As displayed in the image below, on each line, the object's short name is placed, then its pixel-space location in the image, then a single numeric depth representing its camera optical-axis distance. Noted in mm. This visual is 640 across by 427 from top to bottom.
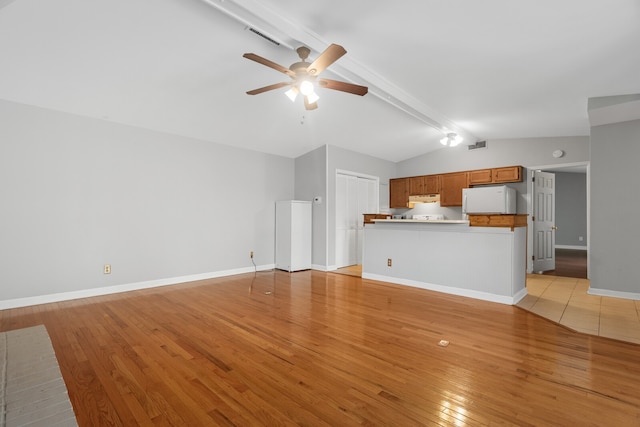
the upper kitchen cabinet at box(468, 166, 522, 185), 5816
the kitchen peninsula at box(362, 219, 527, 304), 3830
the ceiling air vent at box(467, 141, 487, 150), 6253
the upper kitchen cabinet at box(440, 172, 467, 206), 6475
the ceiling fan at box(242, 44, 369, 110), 2566
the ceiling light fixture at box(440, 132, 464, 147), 5313
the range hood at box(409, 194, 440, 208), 6992
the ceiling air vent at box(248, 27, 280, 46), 2812
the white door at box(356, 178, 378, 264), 6824
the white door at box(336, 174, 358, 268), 6309
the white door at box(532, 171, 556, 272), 6020
